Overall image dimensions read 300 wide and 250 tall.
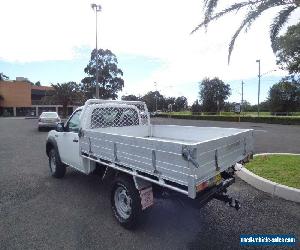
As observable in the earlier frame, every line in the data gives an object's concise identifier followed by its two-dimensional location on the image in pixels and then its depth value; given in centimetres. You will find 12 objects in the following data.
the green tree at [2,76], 9484
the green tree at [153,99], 10306
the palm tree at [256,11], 721
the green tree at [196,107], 7606
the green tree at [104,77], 5662
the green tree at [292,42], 1378
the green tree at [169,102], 11181
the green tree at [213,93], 7875
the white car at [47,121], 2286
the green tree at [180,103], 11488
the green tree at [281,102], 7169
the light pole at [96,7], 2644
